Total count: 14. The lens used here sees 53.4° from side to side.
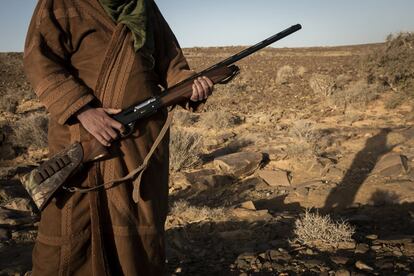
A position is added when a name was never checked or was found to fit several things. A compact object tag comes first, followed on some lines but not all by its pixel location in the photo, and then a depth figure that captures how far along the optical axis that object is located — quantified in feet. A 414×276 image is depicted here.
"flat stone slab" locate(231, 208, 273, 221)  15.20
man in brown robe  6.36
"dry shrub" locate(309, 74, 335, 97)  38.47
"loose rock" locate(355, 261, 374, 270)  10.19
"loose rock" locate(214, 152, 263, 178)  21.68
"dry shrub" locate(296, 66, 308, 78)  53.06
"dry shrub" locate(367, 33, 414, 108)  33.45
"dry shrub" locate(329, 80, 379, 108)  33.60
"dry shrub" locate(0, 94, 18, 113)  42.96
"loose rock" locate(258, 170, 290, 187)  20.27
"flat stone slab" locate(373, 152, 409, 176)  18.80
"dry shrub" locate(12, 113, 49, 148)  29.04
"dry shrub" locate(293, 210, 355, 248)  12.19
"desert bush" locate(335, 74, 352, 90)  40.02
